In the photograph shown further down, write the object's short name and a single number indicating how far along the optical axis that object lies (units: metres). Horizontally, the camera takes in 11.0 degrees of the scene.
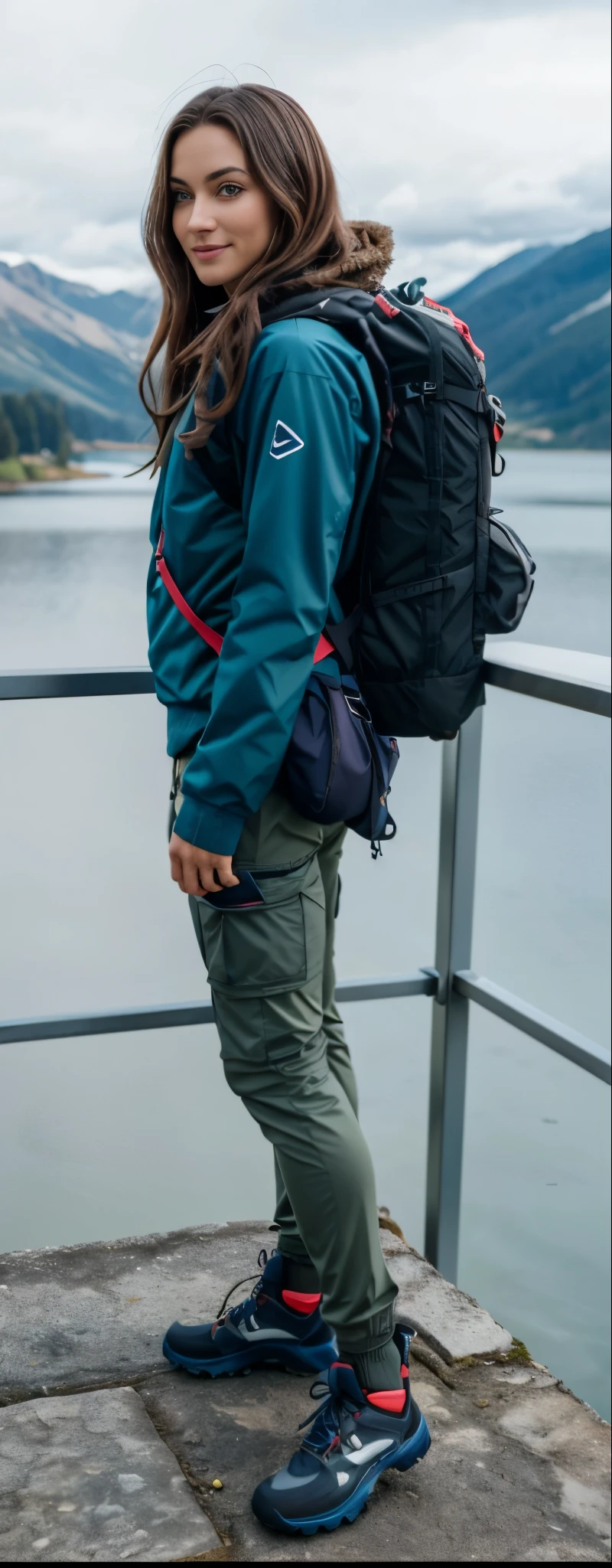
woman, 3.80
